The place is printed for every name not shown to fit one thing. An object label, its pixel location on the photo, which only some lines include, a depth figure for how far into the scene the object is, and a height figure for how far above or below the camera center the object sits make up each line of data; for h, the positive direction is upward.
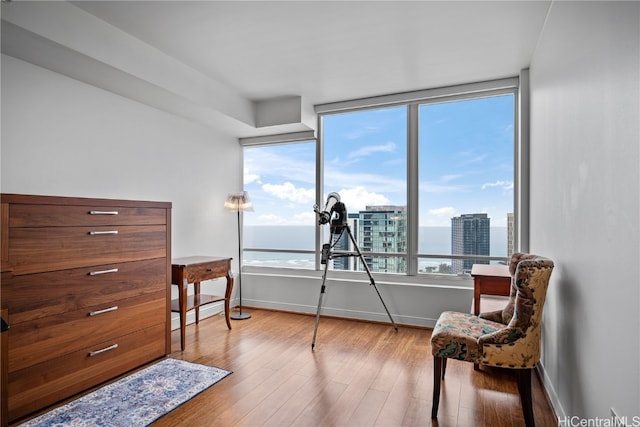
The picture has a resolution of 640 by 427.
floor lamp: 4.28 +0.13
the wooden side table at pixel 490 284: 2.76 -0.53
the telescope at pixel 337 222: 3.69 -0.07
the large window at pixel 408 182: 3.70 +0.39
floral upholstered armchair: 1.90 -0.69
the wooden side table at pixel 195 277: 3.24 -0.61
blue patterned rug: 2.07 -1.19
